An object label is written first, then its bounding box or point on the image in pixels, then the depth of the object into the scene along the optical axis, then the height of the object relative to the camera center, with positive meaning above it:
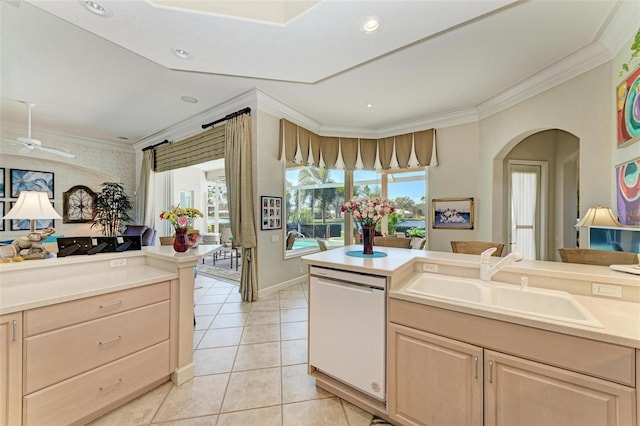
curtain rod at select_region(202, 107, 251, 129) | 3.80 +1.61
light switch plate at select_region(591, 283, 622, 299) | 1.37 -0.43
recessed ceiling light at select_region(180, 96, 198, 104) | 3.88 +1.87
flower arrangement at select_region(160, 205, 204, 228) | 2.26 -0.03
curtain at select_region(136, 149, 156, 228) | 5.87 +0.52
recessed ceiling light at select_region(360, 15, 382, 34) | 2.06 +1.68
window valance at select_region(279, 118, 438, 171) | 4.46 +1.32
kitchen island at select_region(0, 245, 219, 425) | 1.32 -0.77
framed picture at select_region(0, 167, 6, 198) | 4.91 +0.59
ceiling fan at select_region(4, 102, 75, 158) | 3.48 +1.01
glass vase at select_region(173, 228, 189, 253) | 2.21 -0.26
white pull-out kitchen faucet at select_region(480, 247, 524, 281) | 1.55 -0.33
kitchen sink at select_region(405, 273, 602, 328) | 1.32 -0.51
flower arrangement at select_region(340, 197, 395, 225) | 2.14 +0.05
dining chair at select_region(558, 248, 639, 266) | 1.95 -0.35
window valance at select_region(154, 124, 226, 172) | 4.29 +1.26
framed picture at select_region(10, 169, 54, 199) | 5.06 +0.68
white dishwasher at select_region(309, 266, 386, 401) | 1.61 -0.81
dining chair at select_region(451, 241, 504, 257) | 2.56 -0.35
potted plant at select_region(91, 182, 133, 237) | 5.87 +0.12
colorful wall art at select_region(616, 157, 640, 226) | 2.01 +0.21
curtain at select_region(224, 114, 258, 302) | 3.76 +0.14
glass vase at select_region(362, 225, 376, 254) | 2.16 -0.21
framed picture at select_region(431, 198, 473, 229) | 4.33 +0.04
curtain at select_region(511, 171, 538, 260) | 4.44 +0.06
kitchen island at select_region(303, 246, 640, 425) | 1.02 -0.69
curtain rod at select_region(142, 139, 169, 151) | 5.38 +1.59
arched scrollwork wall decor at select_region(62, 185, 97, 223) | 5.68 +0.19
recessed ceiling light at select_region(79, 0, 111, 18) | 1.89 +1.64
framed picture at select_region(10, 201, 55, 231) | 5.06 -0.26
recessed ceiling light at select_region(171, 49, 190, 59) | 2.50 +1.69
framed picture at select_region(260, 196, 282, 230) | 3.96 +0.02
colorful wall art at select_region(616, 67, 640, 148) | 2.02 +0.94
